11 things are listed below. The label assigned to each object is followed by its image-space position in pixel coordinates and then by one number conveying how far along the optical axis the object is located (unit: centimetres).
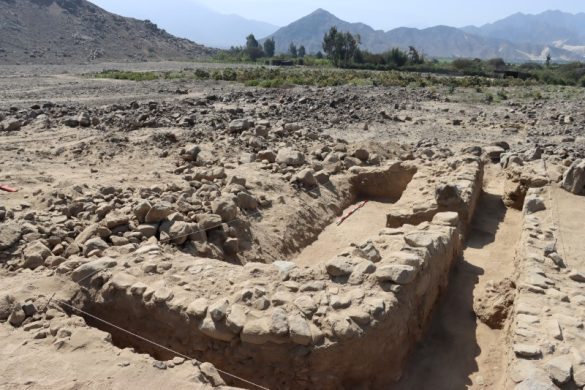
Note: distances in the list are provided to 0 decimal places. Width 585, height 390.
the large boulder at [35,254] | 582
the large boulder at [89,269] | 554
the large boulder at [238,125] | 1330
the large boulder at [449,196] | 852
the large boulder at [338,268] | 536
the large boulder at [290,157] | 1088
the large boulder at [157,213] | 702
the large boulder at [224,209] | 790
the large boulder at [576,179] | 901
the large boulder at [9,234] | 603
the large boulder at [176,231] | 683
